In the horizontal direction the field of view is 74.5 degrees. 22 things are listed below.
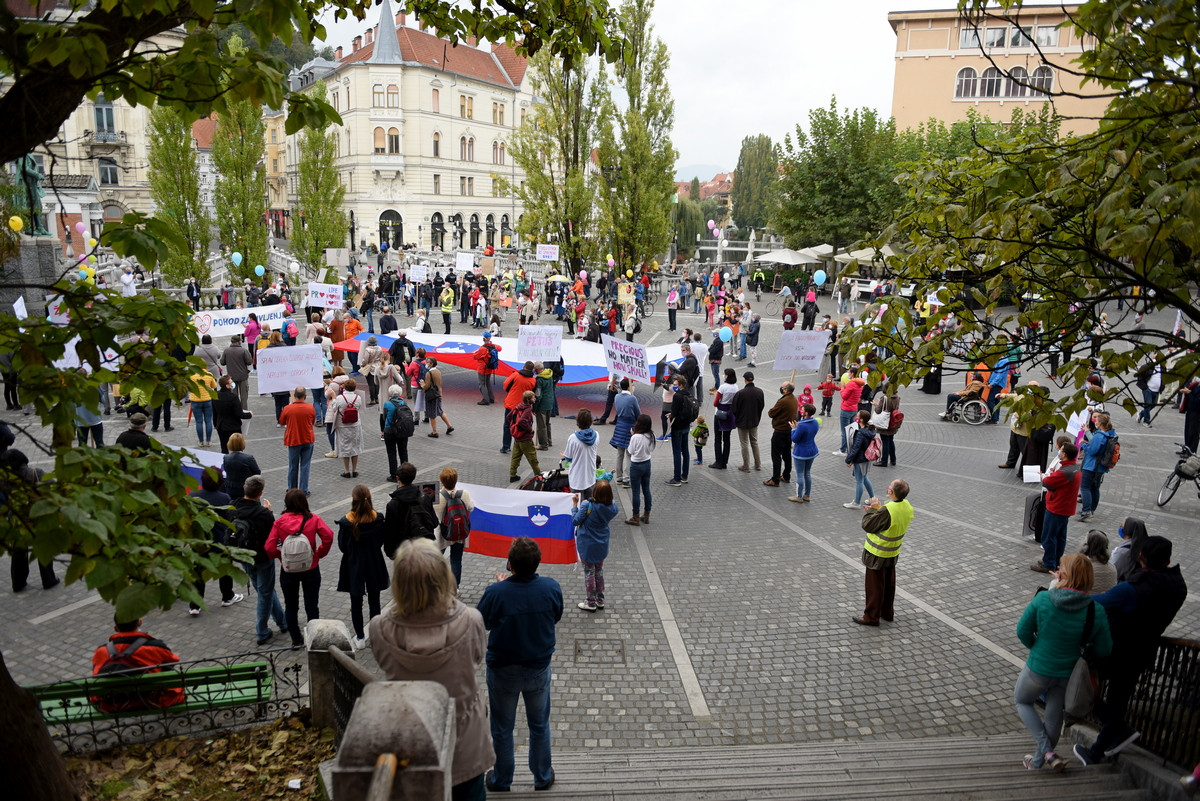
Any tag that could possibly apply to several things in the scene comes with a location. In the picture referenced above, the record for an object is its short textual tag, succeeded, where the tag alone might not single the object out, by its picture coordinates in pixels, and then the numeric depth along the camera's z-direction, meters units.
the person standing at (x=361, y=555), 7.61
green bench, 5.48
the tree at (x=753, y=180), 85.94
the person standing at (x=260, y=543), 7.81
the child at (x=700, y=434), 14.49
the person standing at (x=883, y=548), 8.23
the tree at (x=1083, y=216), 4.82
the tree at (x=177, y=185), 29.89
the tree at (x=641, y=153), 35.34
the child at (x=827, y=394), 17.31
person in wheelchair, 17.53
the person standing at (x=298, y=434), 11.90
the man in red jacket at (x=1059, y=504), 9.80
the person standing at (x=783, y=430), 13.27
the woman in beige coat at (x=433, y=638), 4.08
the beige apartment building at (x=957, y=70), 52.94
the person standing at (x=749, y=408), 13.81
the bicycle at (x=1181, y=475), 12.09
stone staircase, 5.51
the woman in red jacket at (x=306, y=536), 7.47
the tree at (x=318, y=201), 36.44
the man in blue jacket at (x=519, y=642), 5.12
